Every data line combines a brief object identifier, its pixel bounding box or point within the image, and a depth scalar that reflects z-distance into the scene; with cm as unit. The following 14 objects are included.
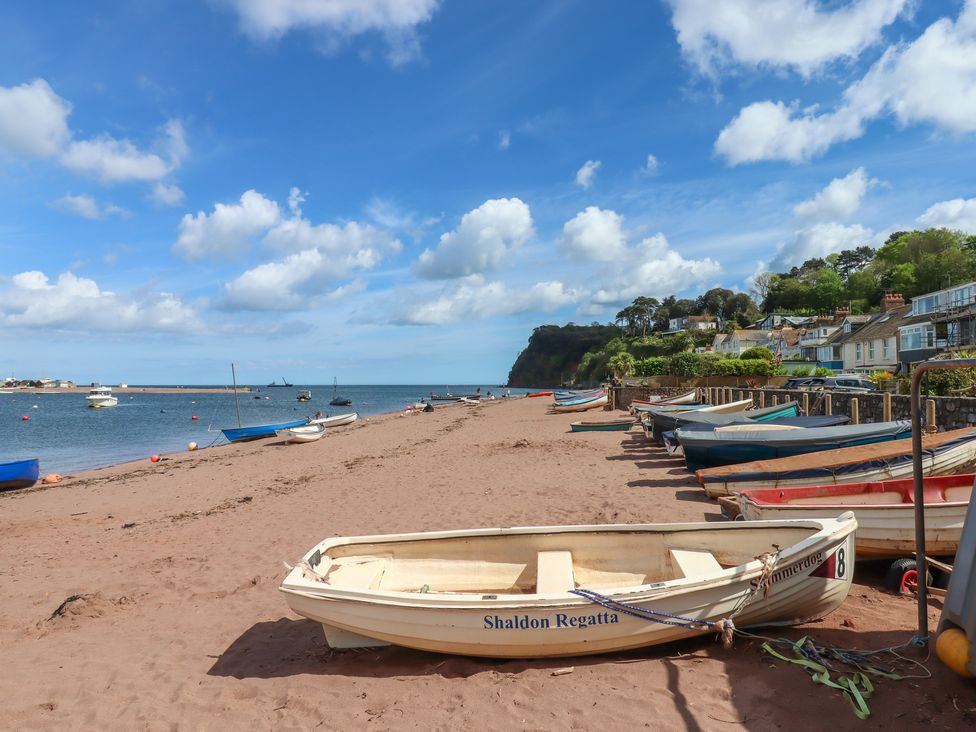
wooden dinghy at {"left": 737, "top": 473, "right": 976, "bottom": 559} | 588
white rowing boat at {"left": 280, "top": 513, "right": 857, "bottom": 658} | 471
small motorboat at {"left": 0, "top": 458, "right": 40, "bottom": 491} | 1859
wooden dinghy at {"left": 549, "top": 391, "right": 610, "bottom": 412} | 3812
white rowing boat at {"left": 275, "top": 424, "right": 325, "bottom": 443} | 2903
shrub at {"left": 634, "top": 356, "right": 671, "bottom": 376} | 4500
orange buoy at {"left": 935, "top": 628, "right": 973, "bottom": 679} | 379
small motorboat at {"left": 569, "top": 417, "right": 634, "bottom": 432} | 2364
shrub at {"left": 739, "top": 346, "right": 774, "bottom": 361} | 4110
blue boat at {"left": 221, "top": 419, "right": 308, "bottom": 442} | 3203
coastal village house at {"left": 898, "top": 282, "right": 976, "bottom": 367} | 3684
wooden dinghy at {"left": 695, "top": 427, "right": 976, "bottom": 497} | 774
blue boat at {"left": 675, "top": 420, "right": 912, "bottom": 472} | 1098
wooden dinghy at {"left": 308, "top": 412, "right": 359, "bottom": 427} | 3997
